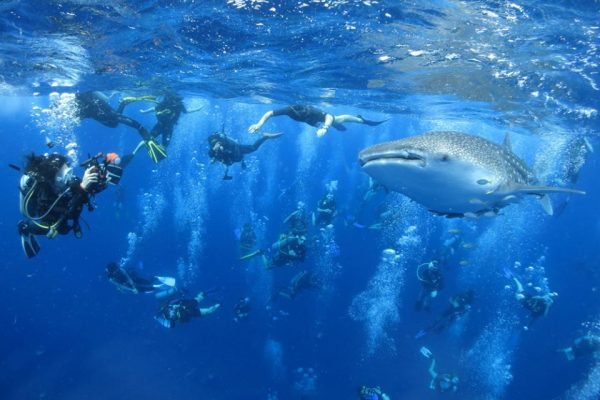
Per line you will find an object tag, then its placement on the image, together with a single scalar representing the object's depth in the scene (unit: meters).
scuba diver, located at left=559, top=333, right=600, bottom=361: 15.85
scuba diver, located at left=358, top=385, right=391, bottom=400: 10.50
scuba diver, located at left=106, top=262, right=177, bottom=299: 15.07
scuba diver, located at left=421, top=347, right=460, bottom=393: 15.98
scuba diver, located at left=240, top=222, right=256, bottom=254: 20.16
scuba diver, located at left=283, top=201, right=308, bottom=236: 14.91
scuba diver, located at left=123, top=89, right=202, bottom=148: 15.20
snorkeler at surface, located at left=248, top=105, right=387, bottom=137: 11.48
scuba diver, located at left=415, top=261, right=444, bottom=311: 14.45
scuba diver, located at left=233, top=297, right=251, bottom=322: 15.71
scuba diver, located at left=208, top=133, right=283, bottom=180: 12.04
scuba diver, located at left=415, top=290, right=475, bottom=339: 15.48
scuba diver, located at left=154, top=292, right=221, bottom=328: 12.78
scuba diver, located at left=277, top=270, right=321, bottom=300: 16.41
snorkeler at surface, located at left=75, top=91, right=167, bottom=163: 12.30
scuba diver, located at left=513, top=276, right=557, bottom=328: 13.76
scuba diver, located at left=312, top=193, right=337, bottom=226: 16.35
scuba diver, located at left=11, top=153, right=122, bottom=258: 4.78
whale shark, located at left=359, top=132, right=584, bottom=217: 4.48
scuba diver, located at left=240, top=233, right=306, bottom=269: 13.98
